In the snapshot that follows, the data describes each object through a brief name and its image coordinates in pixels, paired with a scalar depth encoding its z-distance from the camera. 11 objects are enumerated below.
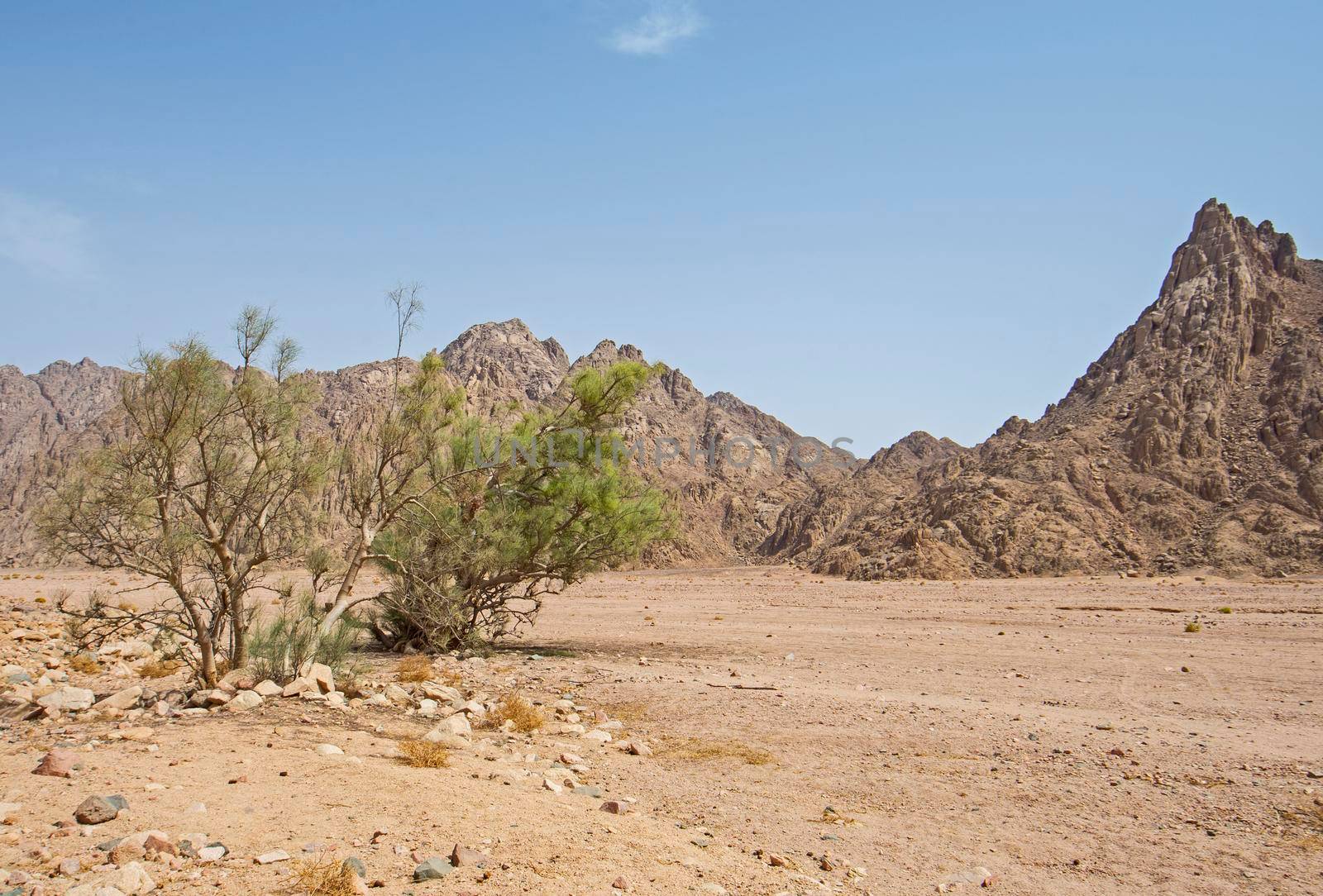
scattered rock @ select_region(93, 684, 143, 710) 9.02
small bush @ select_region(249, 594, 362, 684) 10.59
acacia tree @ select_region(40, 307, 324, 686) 9.52
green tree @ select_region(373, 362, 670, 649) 15.59
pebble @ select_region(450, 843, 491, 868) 4.94
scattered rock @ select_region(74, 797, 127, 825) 5.21
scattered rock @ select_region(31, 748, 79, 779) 6.09
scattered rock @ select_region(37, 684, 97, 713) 8.70
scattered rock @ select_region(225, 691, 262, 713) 9.07
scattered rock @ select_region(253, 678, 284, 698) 9.69
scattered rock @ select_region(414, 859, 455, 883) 4.73
